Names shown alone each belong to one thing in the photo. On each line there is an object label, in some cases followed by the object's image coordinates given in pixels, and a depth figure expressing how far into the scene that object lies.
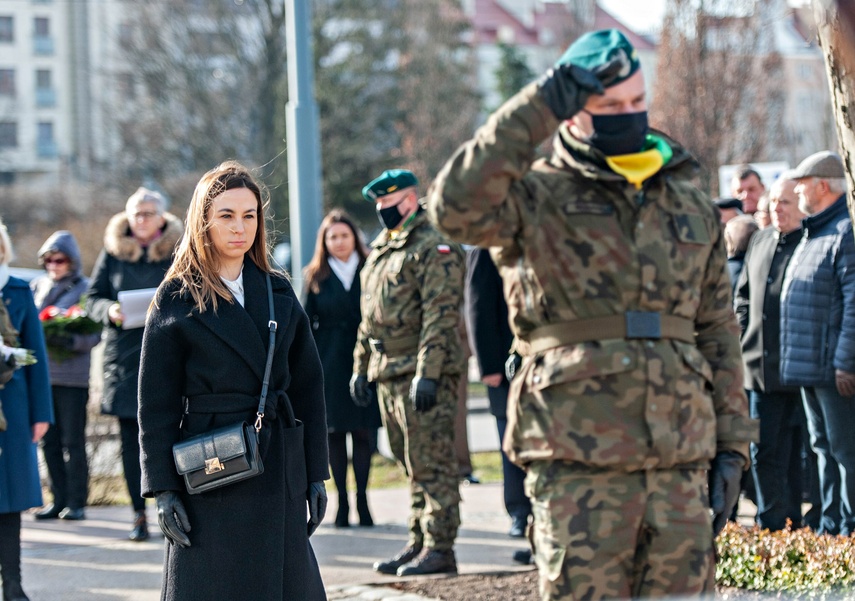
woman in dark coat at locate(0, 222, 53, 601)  12.89
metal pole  20.91
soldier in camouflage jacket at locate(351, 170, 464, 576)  14.02
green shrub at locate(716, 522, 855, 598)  11.29
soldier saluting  7.22
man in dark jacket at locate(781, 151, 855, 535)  14.26
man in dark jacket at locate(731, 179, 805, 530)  15.41
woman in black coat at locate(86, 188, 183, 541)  16.70
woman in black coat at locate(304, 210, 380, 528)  17.67
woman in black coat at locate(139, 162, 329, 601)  8.92
